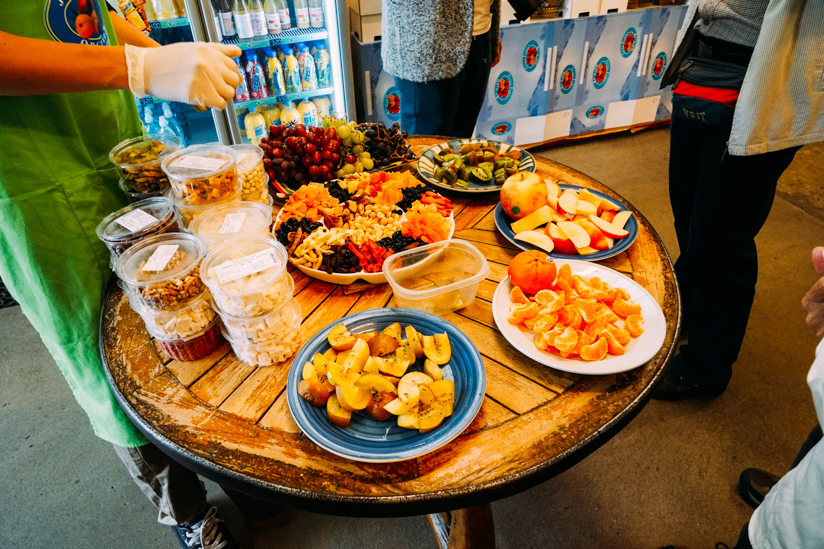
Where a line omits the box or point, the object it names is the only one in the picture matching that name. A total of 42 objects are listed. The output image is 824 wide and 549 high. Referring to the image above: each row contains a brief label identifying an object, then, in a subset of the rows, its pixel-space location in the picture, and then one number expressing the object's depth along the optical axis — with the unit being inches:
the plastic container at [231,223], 42.7
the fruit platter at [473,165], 62.3
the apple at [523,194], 53.6
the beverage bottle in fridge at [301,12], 116.0
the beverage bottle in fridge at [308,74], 118.8
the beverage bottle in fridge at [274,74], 114.8
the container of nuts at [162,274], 36.7
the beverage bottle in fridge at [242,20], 105.6
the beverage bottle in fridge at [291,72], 116.7
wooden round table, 31.0
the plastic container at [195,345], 39.0
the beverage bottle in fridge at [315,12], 115.6
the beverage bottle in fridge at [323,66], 120.8
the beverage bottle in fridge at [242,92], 114.0
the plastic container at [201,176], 45.1
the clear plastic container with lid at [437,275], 42.2
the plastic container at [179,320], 37.6
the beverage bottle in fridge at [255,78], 112.1
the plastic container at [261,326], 37.4
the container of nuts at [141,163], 46.8
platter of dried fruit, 47.7
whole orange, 43.1
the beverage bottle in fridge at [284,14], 111.4
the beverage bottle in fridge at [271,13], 109.9
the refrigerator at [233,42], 99.8
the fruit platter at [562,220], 50.8
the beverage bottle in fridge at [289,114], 124.4
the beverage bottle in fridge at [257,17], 106.3
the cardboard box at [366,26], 118.1
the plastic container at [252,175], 52.8
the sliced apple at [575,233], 50.2
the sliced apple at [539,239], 50.9
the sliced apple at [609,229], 51.3
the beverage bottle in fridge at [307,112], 126.3
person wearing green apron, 38.5
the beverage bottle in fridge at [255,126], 122.1
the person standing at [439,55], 80.1
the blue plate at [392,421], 31.4
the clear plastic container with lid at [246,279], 36.1
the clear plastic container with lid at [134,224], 42.0
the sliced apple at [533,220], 53.4
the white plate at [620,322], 37.1
